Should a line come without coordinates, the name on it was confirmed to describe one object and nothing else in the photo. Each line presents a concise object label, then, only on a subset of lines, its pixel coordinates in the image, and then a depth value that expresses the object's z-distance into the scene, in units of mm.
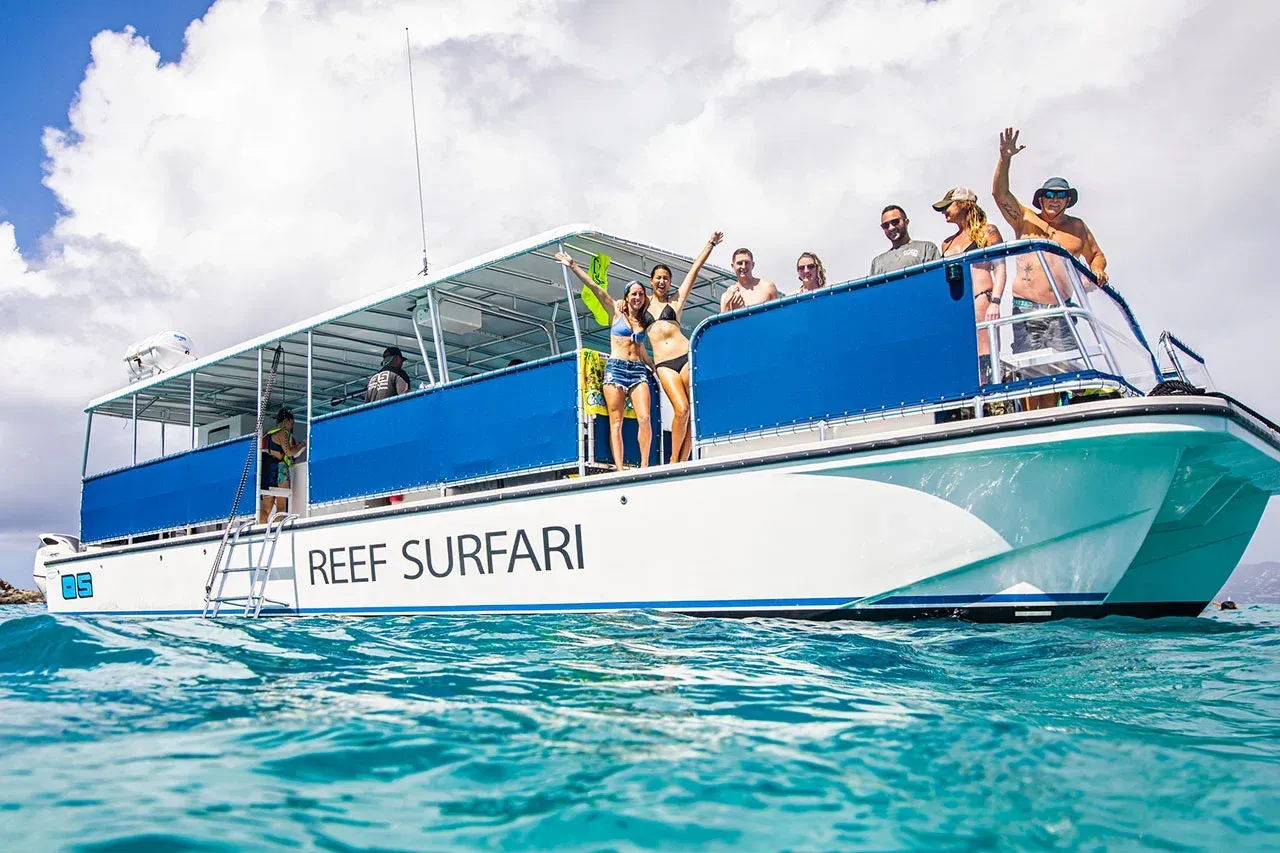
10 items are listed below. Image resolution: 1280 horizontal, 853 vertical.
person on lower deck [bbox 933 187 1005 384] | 5207
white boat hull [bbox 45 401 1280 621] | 4852
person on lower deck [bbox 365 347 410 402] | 8844
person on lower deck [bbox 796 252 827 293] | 6531
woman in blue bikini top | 6566
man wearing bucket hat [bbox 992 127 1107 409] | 5039
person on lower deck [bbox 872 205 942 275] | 5914
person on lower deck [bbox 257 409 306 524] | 9477
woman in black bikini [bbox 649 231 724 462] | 6449
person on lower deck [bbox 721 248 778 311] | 6754
